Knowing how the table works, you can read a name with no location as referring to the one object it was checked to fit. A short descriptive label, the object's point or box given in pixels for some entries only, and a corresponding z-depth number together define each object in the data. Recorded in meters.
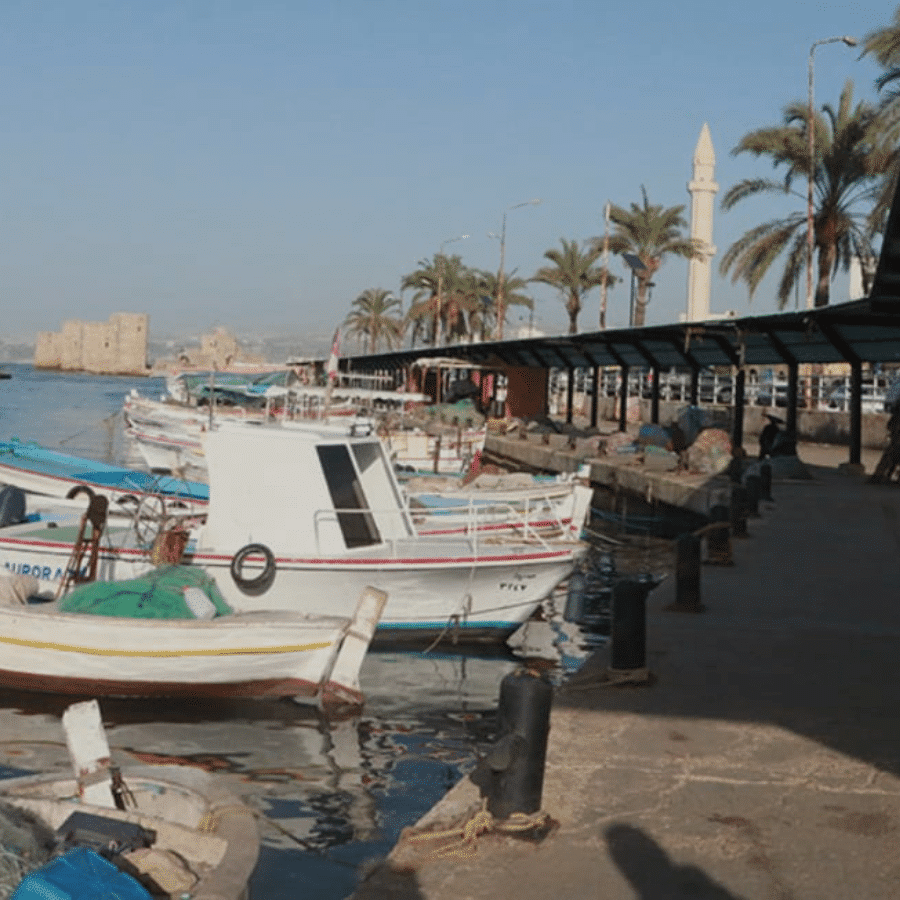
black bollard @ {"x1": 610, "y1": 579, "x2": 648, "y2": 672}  10.28
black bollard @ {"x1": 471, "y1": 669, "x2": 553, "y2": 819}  7.08
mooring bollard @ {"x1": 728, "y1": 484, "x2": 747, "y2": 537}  20.28
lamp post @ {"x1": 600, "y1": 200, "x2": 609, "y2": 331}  60.19
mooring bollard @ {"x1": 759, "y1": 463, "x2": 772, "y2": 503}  26.00
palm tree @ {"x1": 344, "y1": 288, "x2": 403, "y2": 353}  116.19
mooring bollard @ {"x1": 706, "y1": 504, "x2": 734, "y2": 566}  17.36
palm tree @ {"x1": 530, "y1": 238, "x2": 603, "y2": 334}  72.62
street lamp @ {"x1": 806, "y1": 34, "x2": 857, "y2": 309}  41.50
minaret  119.81
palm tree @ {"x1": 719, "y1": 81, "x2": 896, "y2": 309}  43.09
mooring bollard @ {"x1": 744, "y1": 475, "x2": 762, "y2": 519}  22.88
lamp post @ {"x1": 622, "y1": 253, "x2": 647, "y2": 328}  57.56
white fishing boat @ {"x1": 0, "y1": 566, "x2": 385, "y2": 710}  12.92
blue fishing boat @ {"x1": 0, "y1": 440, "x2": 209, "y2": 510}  23.67
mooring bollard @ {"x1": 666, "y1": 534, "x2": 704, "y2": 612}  13.95
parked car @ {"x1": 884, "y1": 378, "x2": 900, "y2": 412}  33.68
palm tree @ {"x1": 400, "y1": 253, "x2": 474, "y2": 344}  88.25
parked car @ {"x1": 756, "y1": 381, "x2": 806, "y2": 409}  55.48
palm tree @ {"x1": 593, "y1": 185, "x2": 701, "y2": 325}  60.28
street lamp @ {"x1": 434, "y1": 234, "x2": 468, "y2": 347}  80.50
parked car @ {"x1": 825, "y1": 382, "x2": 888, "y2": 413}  51.96
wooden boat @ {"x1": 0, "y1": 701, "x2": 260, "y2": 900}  5.82
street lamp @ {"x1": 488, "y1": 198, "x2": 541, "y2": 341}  72.06
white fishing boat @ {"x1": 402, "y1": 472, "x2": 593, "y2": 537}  19.10
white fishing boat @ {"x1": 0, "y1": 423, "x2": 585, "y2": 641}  15.74
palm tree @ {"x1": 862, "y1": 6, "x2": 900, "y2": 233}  31.55
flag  17.45
